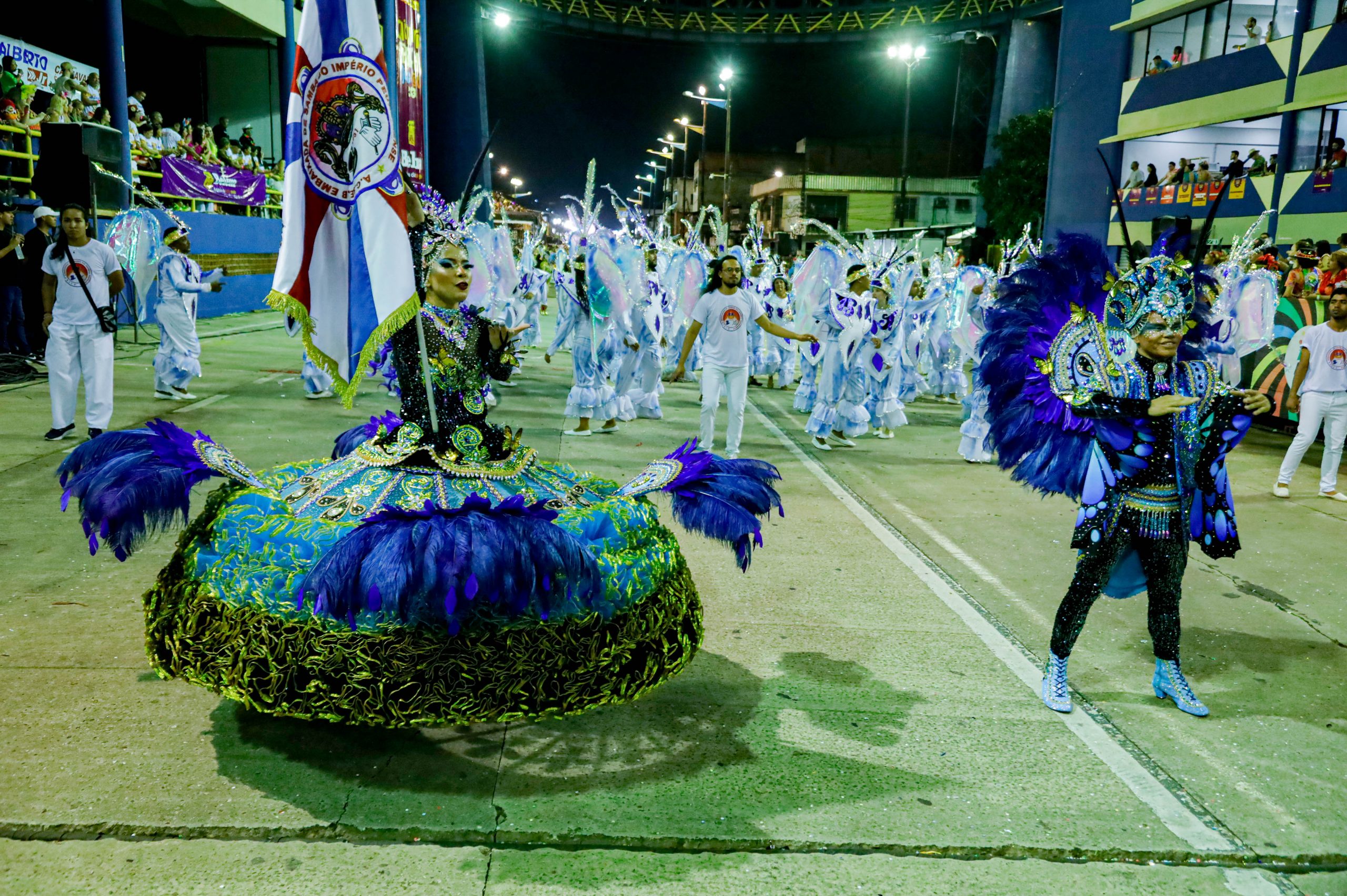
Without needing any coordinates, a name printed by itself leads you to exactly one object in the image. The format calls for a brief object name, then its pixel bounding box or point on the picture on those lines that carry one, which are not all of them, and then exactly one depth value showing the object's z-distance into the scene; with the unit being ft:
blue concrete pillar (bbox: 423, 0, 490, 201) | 165.27
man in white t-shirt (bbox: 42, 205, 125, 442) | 27.53
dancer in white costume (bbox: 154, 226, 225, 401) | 37.24
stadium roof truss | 176.55
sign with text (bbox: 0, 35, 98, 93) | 57.93
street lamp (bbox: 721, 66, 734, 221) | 113.70
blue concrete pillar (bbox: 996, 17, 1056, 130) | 154.20
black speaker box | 42.24
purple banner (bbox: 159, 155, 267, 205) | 64.54
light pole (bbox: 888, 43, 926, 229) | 94.58
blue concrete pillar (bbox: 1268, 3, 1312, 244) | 78.54
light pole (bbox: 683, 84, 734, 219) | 110.11
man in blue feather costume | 13.12
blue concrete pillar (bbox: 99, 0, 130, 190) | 58.29
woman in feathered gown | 10.03
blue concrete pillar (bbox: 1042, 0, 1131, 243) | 107.65
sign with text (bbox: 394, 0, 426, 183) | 108.68
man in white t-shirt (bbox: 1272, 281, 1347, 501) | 26.48
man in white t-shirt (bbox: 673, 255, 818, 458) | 30.17
